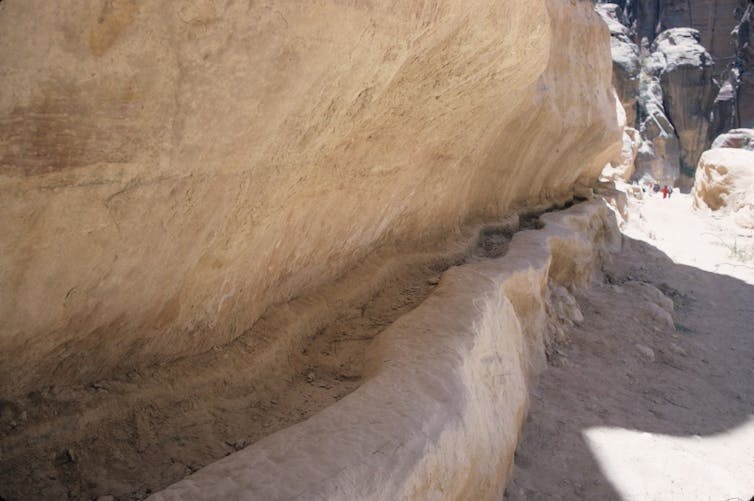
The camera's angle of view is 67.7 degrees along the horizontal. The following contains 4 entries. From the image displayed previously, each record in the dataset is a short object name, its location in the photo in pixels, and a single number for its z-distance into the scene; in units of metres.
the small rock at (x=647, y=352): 4.80
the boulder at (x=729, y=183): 12.05
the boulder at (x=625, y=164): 18.69
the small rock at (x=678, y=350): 5.06
